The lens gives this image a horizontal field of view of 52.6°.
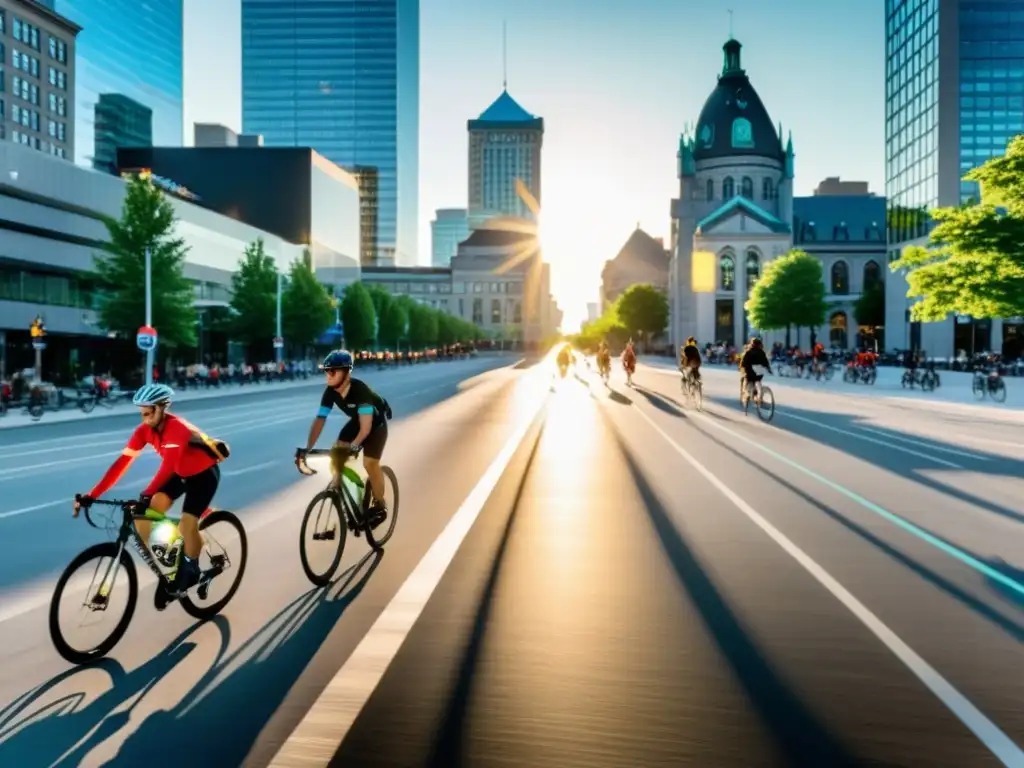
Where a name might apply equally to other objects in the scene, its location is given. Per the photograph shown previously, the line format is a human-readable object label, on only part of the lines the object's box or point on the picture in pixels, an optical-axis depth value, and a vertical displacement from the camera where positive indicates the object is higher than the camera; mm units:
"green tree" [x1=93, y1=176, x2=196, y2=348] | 41219 +3121
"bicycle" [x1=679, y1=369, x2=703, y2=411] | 28797 -1033
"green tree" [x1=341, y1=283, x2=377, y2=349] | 88500 +3076
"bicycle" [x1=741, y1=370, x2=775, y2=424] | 23906 -1105
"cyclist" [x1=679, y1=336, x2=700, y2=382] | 27859 -192
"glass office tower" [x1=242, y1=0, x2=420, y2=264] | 195375 +52359
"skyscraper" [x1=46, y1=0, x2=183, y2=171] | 125562 +36838
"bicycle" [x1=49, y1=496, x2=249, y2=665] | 5305 -1227
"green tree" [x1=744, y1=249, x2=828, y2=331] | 79000 +4520
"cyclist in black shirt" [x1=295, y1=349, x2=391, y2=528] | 7695 -508
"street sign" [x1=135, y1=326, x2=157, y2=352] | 35500 +415
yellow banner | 120875 +9455
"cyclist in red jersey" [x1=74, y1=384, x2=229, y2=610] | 5766 -684
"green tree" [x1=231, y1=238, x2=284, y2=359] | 61656 +3003
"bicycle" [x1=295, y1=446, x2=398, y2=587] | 7232 -1192
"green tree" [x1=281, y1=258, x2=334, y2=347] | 65938 +2769
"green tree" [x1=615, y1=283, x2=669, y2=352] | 144500 +5963
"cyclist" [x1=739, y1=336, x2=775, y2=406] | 23656 -200
